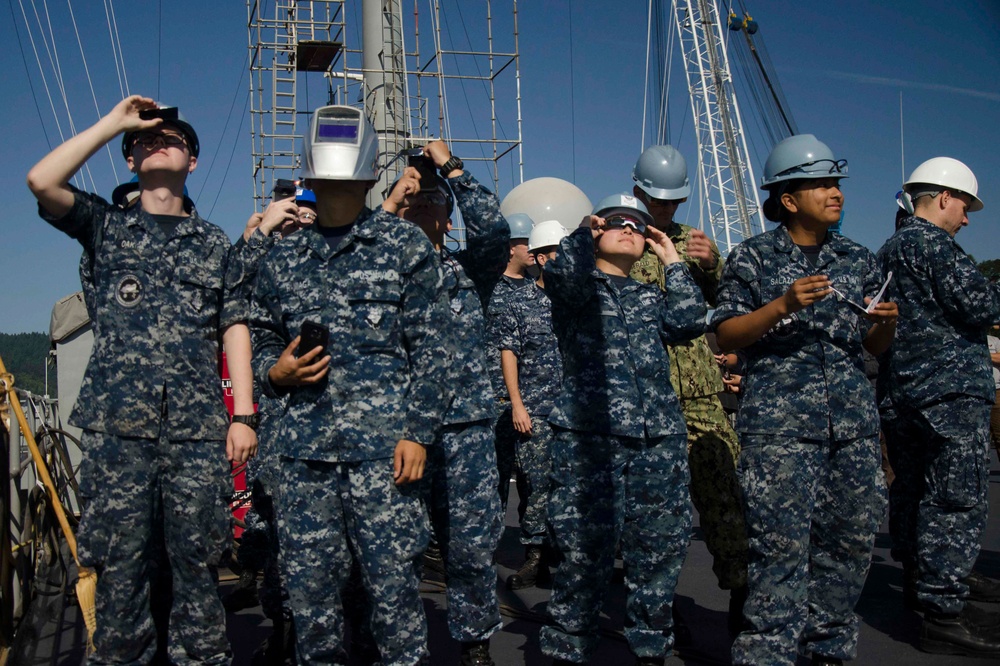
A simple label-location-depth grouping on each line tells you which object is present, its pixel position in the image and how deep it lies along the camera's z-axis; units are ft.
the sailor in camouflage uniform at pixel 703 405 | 14.92
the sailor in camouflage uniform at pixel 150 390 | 11.28
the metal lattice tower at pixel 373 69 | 46.55
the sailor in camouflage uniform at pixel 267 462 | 12.78
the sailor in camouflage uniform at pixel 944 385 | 15.05
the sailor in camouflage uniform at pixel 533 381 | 20.57
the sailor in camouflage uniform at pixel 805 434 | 12.30
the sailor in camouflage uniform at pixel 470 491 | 13.37
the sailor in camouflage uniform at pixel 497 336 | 21.34
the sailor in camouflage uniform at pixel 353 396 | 10.19
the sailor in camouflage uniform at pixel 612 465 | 12.64
